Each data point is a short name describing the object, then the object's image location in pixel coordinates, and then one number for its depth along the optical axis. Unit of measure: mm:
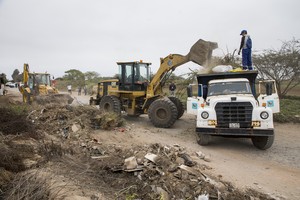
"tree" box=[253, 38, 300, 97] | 15094
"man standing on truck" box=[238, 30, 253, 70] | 9320
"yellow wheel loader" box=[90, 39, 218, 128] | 9773
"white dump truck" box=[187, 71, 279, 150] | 6691
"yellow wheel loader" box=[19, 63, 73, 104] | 15156
